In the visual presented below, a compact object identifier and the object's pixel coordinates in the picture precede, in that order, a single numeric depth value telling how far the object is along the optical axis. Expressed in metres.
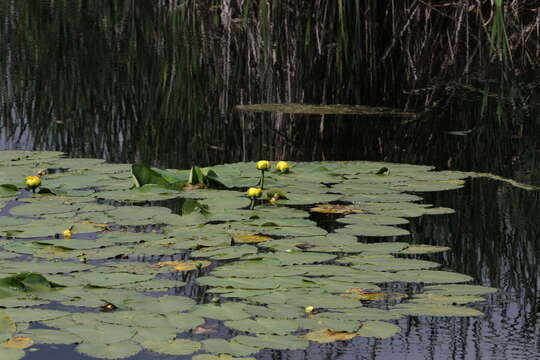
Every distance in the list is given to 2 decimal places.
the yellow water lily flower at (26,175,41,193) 6.83
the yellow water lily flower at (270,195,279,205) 6.82
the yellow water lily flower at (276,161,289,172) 7.68
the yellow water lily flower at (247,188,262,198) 6.68
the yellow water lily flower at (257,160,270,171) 7.00
